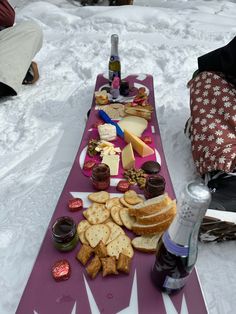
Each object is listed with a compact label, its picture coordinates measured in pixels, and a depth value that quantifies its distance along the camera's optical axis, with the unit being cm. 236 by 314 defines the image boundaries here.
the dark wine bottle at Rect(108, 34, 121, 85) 182
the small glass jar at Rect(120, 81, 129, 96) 198
